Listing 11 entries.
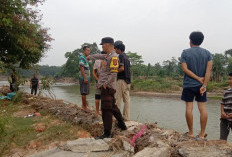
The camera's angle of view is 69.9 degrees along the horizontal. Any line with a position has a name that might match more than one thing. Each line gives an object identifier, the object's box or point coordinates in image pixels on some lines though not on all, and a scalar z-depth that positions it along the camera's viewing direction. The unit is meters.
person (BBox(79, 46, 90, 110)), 3.88
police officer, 2.42
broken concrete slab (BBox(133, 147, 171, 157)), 1.79
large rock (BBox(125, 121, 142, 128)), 3.01
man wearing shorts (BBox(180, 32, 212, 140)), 2.41
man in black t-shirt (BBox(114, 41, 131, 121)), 3.38
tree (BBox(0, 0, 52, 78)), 4.42
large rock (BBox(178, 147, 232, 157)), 1.74
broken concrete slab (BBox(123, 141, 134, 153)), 2.05
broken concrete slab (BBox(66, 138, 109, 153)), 2.07
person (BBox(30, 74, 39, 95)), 9.38
